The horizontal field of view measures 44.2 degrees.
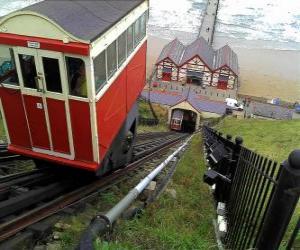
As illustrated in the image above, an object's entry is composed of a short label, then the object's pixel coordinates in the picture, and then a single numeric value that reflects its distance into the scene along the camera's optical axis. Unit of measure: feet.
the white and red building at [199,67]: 118.42
